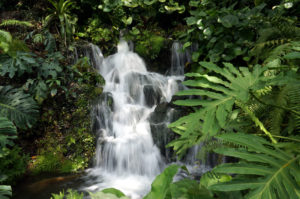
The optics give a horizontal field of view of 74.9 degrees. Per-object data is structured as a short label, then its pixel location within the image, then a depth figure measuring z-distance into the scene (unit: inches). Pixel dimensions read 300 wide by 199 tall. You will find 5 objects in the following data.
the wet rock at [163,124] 177.7
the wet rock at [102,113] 198.4
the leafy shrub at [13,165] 140.6
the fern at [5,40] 155.5
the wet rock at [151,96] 229.8
